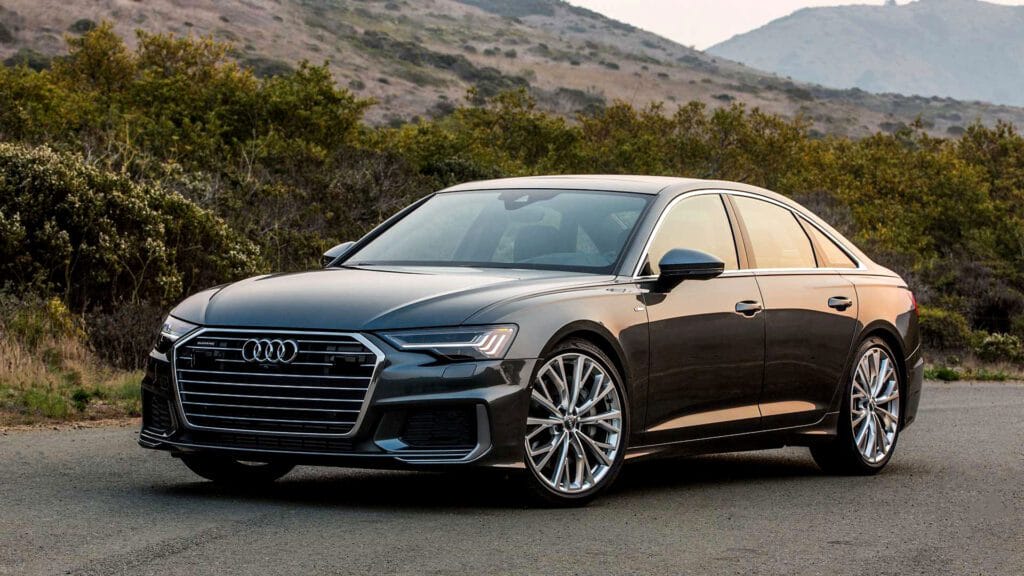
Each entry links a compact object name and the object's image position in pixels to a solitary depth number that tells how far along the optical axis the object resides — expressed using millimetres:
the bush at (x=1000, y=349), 36656
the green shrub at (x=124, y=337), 17422
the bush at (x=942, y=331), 39031
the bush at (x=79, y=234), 18938
